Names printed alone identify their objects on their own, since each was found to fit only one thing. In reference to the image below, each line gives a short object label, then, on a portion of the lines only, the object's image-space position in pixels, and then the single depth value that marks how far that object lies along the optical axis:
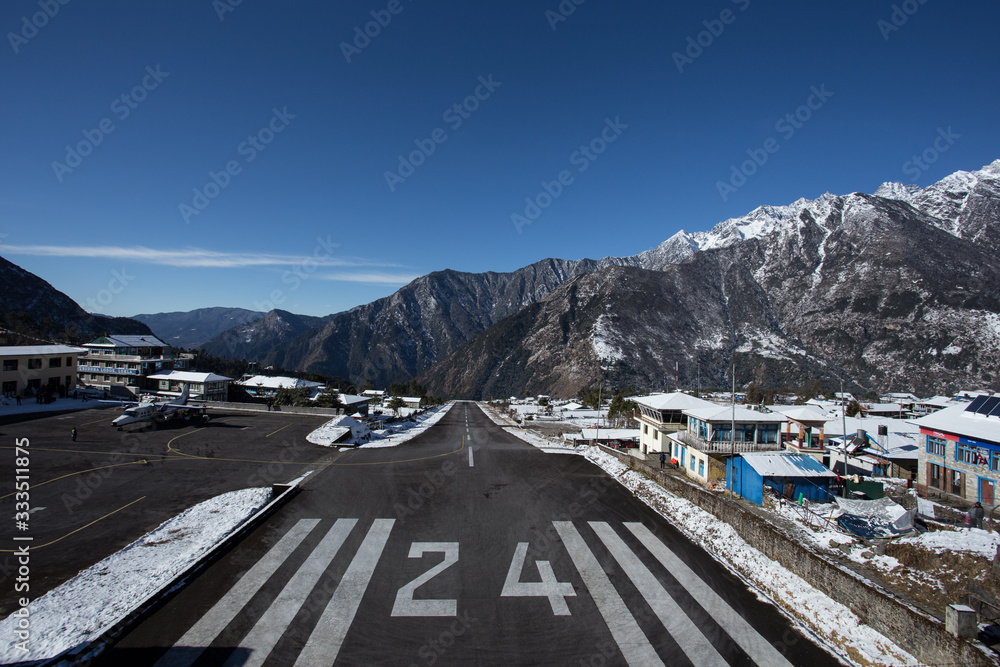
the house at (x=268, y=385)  93.97
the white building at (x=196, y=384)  76.69
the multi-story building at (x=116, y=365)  82.06
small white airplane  38.44
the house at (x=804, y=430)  32.12
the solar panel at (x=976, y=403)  28.47
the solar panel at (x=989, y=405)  27.55
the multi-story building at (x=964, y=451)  24.77
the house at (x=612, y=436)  51.50
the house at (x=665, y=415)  35.81
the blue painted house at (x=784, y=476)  21.81
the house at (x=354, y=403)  73.03
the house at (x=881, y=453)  35.19
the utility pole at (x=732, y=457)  24.56
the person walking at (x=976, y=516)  18.61
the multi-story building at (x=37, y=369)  49.19
